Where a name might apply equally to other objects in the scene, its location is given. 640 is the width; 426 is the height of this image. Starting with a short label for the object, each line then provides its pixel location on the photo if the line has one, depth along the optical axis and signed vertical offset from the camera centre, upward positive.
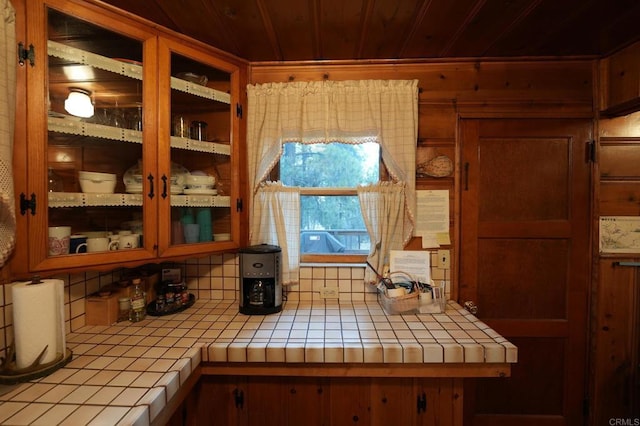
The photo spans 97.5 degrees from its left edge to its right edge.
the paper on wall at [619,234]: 1.54 -0.14
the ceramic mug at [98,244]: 1.12 -0.15
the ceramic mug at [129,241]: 1.19 -0.14
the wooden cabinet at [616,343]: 1.55 -0.74
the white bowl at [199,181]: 1.38 +0.13
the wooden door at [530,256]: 1.58 -0.27
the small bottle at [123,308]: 1.34 -0.48
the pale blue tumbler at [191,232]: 1.35 -0.12
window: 1.66 +0.15
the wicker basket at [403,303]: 1.41 -0.48
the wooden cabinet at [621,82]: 1.39 +0.66
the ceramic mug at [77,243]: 1.08 -0.14
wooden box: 1.29 -0.47
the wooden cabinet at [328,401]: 1.19 -0.82
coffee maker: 1.39 -0.36
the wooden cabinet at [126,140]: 0.99 +0.28
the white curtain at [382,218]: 1.54 -0.05
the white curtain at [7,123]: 0.87 +0.27
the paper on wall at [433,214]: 1.59 -0.03
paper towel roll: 0.91 -0.37
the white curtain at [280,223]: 1.55 -0.08
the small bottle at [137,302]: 1.34 -0.46
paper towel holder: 0.88 -0.53
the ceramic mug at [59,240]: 1.02 -0.12
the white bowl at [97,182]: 1.13 +0.10
